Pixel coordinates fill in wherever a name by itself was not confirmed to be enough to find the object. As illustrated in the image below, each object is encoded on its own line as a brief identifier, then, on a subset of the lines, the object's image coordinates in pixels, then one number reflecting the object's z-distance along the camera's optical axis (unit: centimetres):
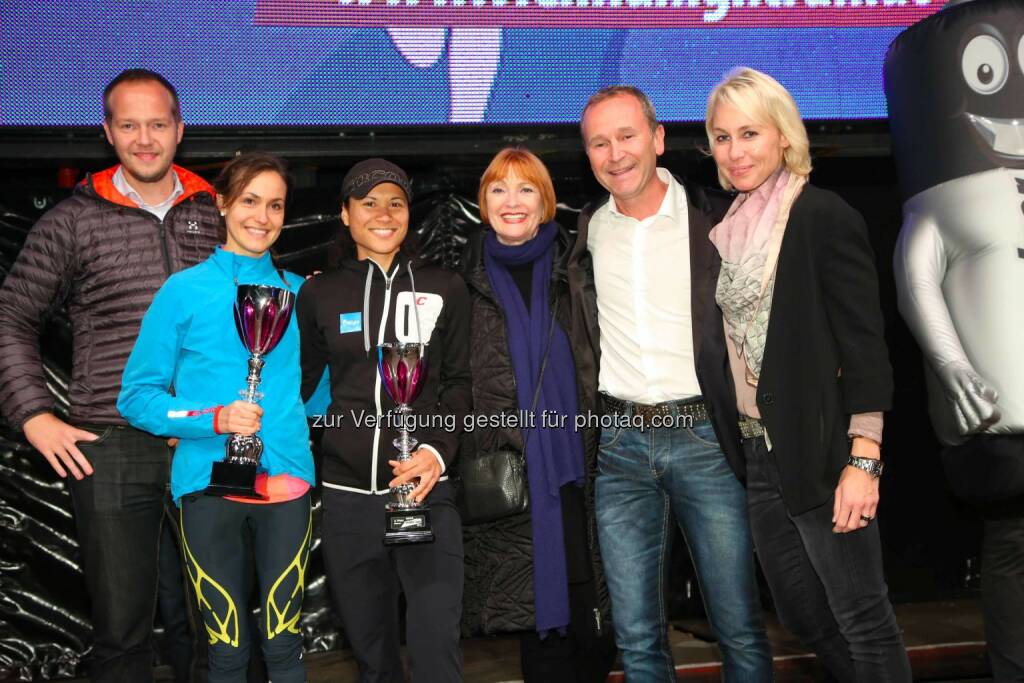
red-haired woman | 293
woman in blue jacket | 254
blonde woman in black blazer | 239
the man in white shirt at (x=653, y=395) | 264
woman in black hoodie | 256
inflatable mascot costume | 274
